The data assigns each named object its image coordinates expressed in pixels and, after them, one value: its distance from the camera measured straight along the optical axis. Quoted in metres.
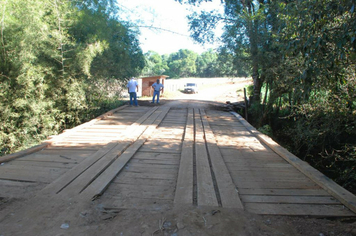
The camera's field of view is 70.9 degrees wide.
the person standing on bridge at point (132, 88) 10.83
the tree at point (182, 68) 66.86
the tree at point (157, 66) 60.25
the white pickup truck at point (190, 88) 29.80
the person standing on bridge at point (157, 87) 12.25
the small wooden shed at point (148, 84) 22.66
